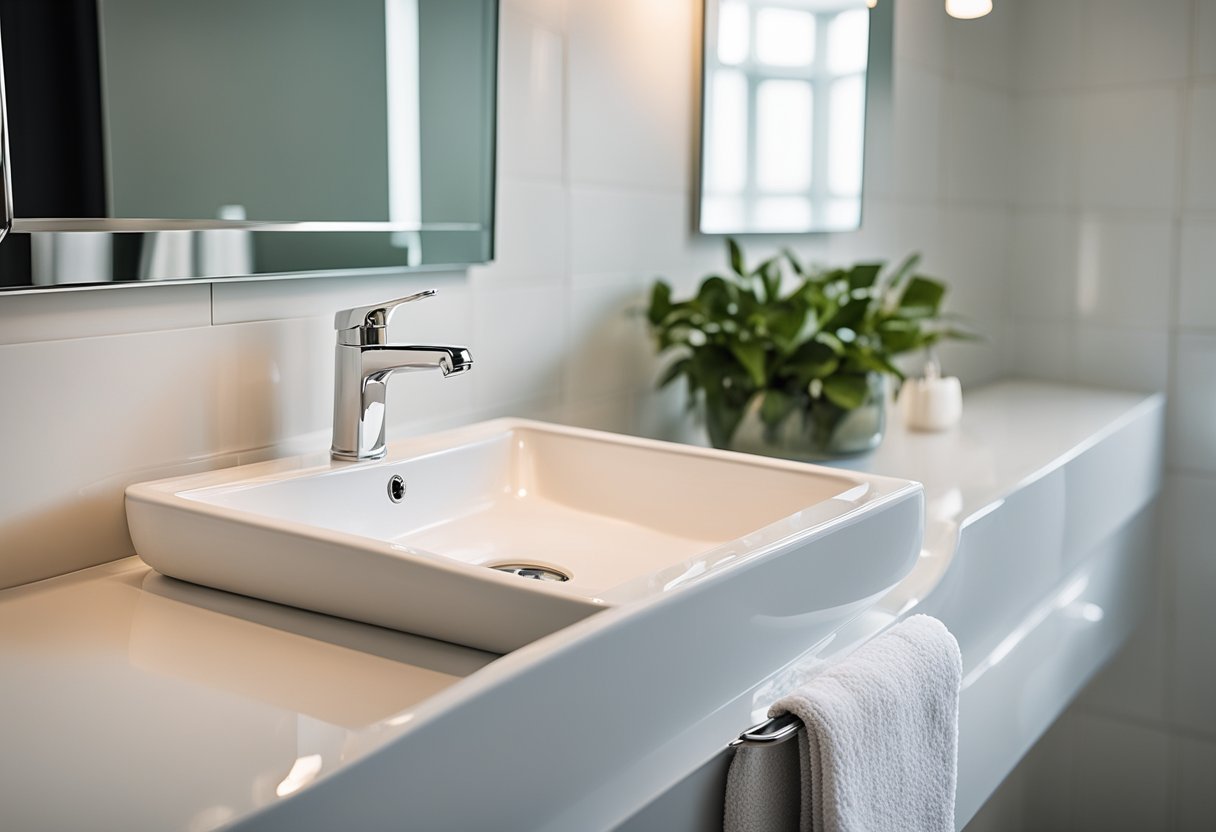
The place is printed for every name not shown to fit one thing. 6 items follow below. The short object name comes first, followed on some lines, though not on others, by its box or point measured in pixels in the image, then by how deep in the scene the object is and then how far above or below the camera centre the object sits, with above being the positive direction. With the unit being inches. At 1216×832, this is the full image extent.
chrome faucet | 42.4 -3.8
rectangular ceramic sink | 31.0 -8.5
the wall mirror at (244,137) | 35.6 +4.7
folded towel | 33.9 -14.8
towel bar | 32.7 -13.2
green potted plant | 59.8 -4.4
